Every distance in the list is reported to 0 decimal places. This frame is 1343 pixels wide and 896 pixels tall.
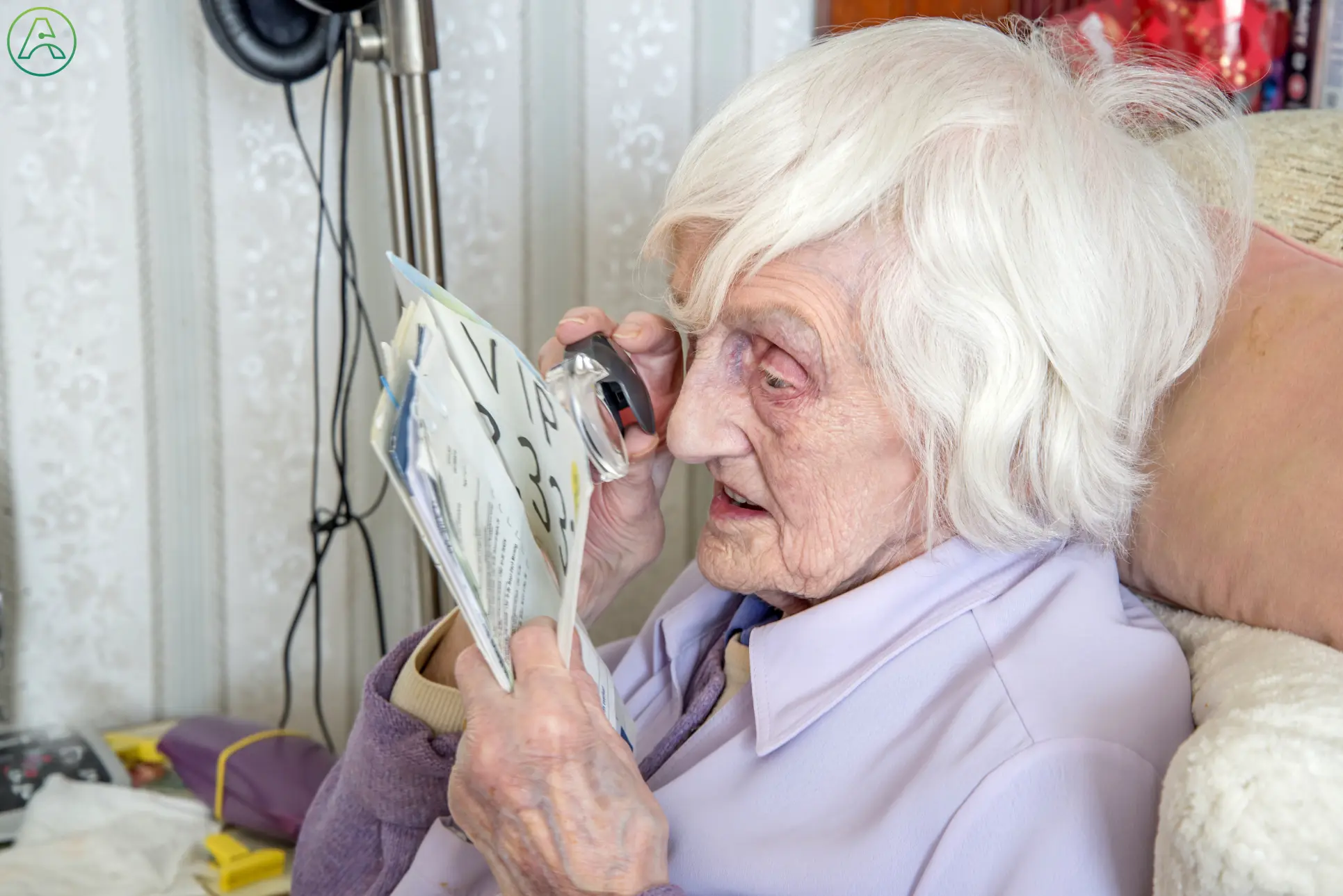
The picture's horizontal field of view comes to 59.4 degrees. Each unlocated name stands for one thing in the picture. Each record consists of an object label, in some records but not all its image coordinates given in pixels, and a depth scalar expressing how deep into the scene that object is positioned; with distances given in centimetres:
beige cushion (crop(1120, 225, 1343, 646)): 88
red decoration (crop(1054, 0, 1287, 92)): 149
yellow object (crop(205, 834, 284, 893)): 130
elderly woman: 84
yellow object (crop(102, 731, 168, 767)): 154
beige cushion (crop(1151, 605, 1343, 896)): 63
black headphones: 151
